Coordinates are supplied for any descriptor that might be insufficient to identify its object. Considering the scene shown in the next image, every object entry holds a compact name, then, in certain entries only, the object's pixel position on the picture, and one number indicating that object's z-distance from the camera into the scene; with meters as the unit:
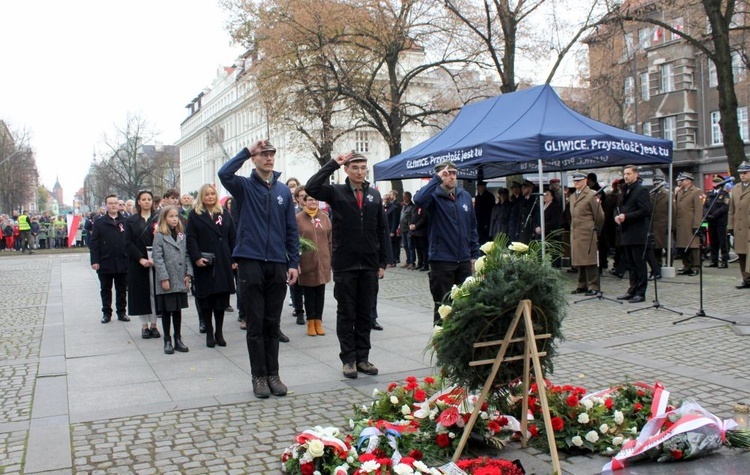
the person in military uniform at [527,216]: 14.30
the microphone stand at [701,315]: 8.90
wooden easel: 4.00
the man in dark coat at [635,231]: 11.10
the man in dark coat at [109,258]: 10.79
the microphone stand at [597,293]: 11.27
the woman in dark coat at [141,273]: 9.09
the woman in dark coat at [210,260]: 8.45
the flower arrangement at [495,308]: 4.07
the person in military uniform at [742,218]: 12.12
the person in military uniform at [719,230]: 16.05
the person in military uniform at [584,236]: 11.77
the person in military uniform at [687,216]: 14.86
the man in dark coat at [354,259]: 6.65
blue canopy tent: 12.00
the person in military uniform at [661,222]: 14.55
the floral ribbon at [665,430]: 4.21
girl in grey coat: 8.26
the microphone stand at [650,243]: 10.32
